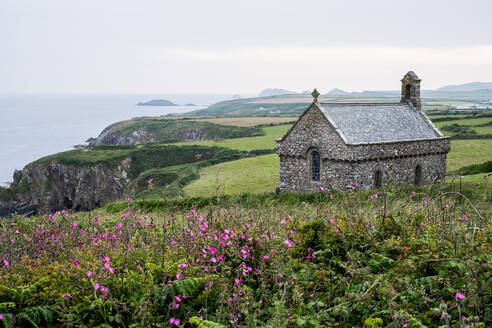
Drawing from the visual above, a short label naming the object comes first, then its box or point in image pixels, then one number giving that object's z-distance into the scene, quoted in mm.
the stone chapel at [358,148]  29094
